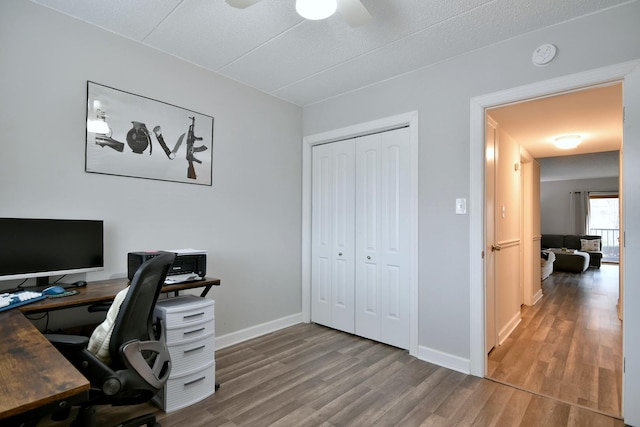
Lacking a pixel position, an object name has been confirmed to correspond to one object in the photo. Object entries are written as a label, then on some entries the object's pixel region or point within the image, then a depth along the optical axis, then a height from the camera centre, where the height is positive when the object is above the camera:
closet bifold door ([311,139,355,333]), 3.58 -0.19
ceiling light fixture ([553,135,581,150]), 4.15 +0.98
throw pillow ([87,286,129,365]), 1.53 -0.55
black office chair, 1.47 -0.63
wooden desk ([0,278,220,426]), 0.88 -0.48
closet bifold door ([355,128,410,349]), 3.14 -0.20
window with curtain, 9.66 -0.12
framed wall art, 2.45 +0.65
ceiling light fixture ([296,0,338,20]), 1.65 +1.06
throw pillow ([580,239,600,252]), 8.96 -0.74
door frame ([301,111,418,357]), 3.00 +0.28
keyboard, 1.67 -0.43
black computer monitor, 1.96 -0.19
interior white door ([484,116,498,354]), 2.73 -0.14
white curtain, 9.62 +0.17
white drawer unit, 2.12 -0.88
